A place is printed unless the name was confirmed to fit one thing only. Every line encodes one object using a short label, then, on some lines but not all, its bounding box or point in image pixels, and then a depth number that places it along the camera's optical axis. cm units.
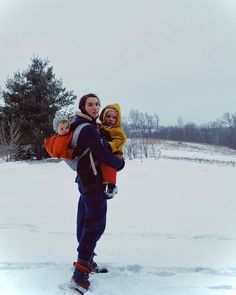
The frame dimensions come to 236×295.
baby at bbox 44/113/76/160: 192
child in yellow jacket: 203
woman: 193
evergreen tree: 1375
